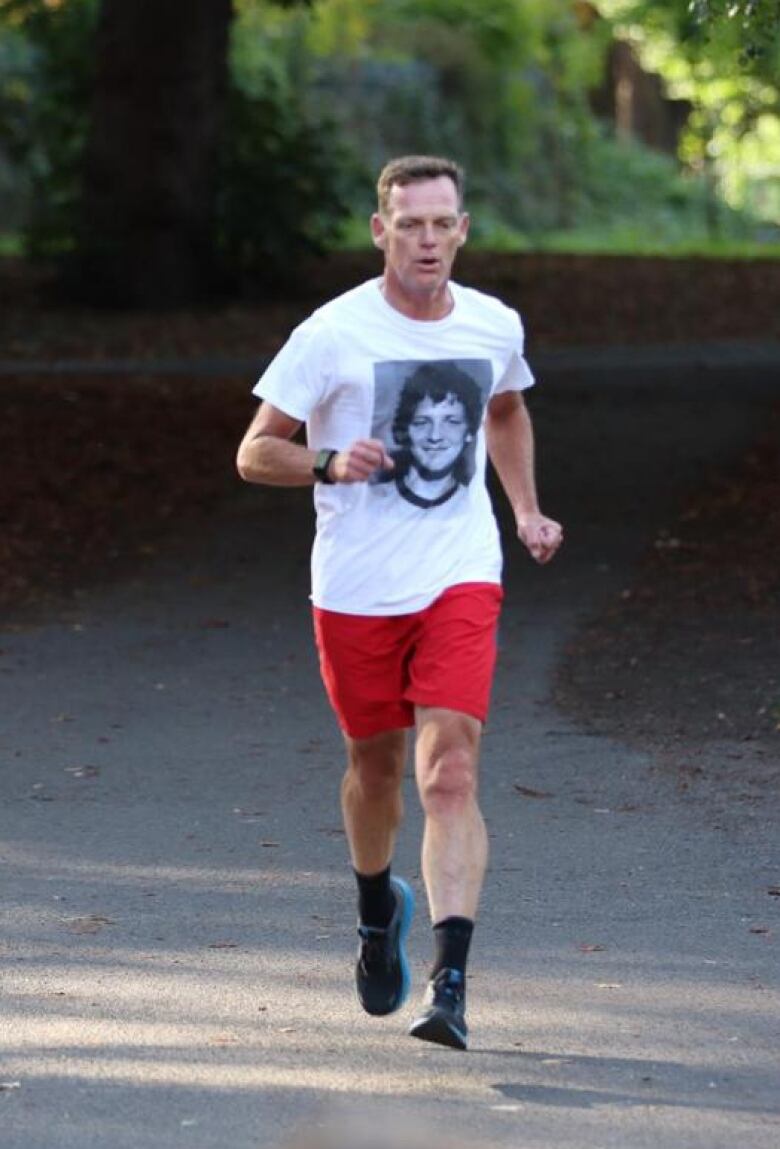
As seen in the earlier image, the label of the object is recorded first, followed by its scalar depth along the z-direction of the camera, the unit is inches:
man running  439.8
